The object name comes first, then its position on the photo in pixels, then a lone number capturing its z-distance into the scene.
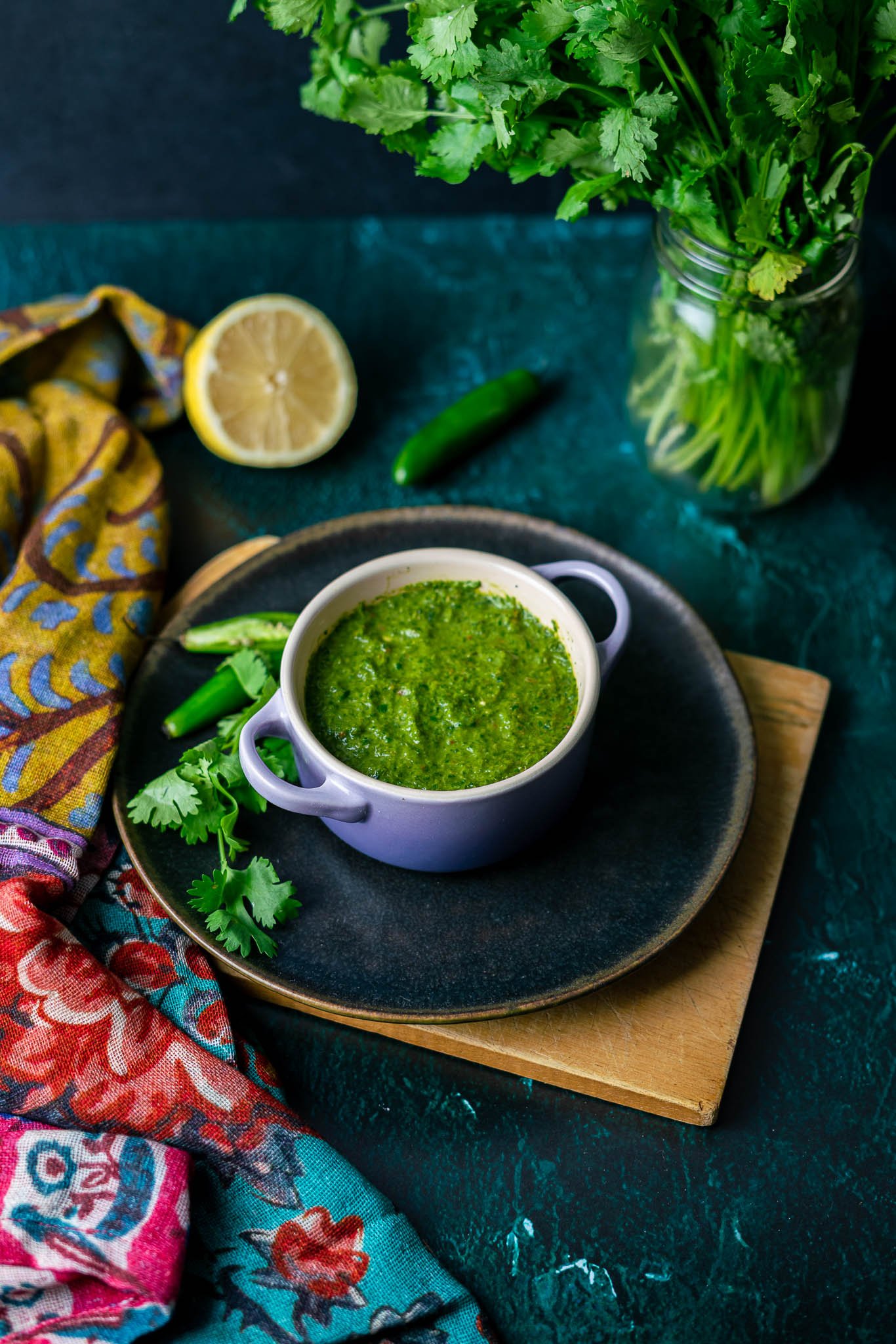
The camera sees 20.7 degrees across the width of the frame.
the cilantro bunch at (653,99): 0.75
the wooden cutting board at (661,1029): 0.76
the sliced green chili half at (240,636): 0.83
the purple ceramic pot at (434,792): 0.75
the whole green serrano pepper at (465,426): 0.92
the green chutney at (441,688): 0.77
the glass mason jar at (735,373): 0.83
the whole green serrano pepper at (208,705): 0.81
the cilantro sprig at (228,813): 0.77
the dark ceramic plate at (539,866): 0.76
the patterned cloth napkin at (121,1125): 0.72
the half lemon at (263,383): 0.92
